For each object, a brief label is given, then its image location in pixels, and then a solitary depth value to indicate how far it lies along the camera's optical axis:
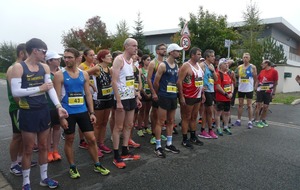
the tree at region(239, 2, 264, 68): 17.17
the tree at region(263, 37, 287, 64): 18.98
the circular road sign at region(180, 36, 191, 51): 9.10
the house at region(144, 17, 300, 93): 17.41
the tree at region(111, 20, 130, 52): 27.28
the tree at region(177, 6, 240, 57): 16.17
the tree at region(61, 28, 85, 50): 31.00
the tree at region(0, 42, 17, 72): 42.47
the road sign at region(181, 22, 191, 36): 9.25
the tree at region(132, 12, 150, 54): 28.06
